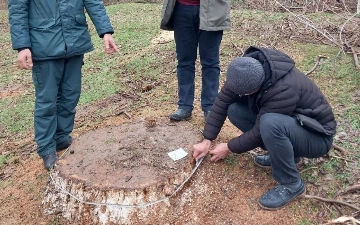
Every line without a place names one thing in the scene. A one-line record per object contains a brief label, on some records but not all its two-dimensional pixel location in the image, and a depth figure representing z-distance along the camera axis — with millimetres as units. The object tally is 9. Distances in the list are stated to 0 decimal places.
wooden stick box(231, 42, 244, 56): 5859
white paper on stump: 3092
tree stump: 2844
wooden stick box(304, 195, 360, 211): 2890
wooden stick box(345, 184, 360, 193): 3000
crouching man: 2598
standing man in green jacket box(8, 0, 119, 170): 3066
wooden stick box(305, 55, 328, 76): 5017
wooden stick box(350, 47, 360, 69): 5033
